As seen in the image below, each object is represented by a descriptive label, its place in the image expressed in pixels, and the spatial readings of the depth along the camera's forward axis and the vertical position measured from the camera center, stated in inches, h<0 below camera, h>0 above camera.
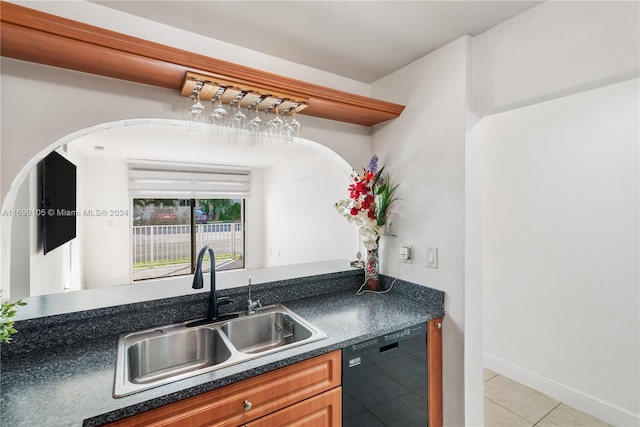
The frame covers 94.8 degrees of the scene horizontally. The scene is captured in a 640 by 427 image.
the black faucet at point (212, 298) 58.8 -17.0
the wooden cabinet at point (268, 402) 38.5 -27.4
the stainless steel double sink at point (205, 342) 50.1 -24.4
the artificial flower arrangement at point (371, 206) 76.4 +1.9
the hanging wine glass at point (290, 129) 63.2 +18.4
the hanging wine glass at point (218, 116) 55.3 +18.7
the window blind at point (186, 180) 196.4 +25.2
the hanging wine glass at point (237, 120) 58.3 +18.9
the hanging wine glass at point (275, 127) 61.8 +18.4
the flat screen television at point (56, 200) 77.2 +4.5
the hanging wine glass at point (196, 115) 54.2 +18.6
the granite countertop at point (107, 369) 33.9 -22.4
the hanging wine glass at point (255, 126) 59.8 +18.1
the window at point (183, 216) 193.6 -1.3
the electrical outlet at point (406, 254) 74.2 -10.3
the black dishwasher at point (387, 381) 52.9 -32.5
